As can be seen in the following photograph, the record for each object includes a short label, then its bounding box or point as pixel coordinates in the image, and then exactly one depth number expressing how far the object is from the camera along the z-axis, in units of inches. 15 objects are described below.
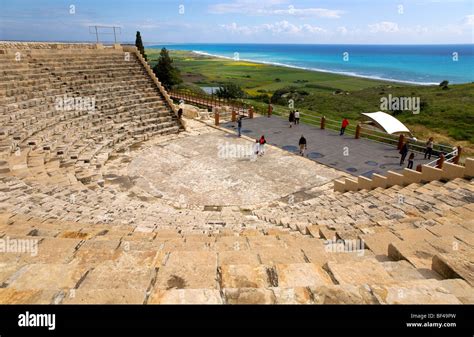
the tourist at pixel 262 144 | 641.0
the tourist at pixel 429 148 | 569.0
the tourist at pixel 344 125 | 736.3
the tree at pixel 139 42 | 1526.9
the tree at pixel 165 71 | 1616.6
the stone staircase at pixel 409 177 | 366.9
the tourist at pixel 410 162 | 527.3
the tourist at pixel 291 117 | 808.9
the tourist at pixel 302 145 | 619.2
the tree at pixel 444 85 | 1948.8
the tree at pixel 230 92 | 1787.6
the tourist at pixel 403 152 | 562.9
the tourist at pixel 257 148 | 638.5
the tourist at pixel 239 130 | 752.3
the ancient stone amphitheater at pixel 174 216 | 140.4
